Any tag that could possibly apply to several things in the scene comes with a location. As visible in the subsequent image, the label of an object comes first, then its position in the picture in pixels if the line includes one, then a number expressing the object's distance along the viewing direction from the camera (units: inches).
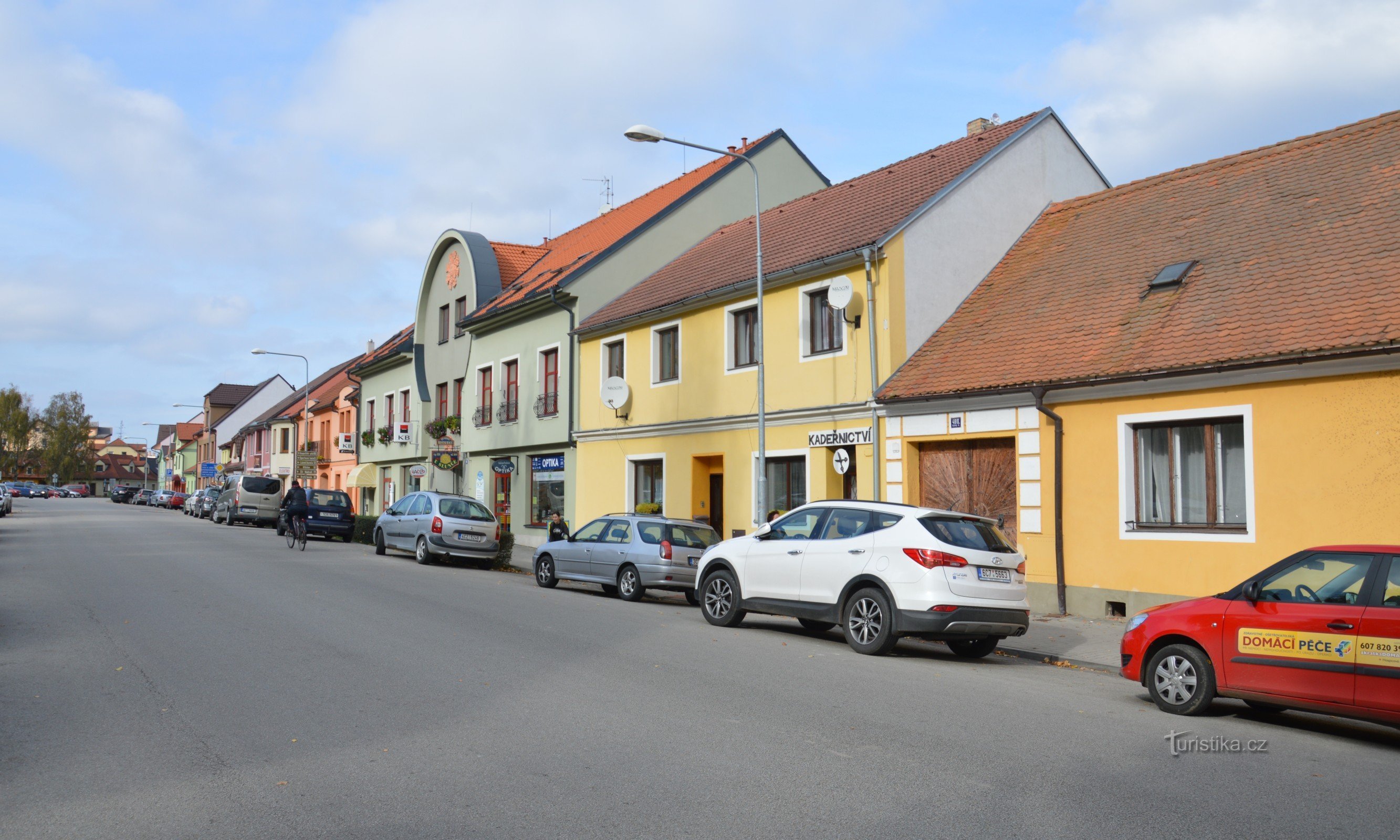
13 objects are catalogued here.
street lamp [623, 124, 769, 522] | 679.7
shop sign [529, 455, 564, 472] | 1142.3
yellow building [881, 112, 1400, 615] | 490.0
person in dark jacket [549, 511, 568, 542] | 929.5
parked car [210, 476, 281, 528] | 1672.0
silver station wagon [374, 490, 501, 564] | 920.3
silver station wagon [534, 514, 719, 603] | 662.5
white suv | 434.0
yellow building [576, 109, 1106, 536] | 734.5
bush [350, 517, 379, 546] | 1288.1
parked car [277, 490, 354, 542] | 1305.4
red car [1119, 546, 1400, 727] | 293.4
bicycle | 1064.2
